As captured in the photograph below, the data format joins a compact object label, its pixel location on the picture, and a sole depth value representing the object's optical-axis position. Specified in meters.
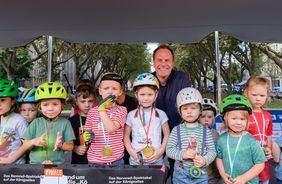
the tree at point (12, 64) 20.92
